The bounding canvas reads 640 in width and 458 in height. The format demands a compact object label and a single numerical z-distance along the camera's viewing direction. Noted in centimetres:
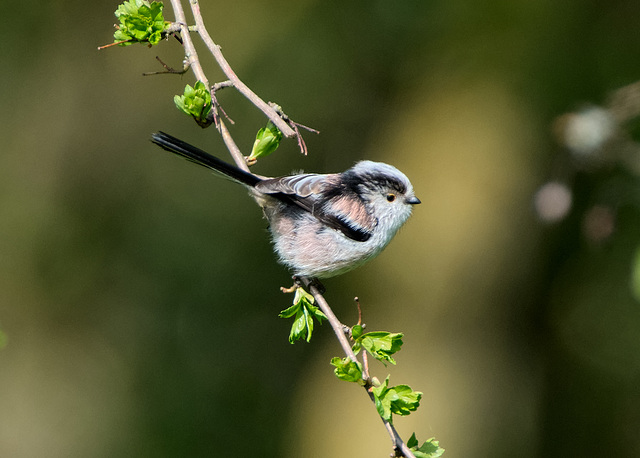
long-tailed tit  686
